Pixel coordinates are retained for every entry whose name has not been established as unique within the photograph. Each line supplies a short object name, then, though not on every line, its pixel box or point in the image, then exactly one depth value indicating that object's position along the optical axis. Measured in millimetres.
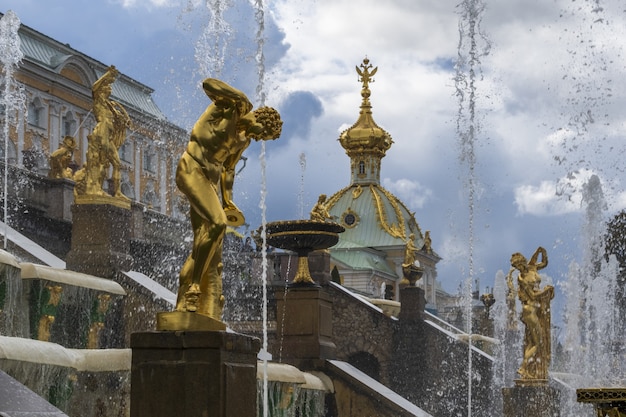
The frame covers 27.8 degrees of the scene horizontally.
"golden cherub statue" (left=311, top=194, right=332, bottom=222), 23219
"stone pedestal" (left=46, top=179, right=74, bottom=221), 21609
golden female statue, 21672
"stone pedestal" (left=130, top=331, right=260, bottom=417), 9203
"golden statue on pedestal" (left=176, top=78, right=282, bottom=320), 9617
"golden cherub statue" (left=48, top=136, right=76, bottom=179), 21828
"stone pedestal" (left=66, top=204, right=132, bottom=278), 19297
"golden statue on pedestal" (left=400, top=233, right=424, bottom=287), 27547
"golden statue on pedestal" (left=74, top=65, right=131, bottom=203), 19859
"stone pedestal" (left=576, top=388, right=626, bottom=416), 9820
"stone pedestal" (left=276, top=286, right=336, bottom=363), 20906
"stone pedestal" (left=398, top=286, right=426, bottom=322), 26828
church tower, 66812
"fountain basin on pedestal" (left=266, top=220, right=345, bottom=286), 21188
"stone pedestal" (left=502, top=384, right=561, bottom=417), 21250
